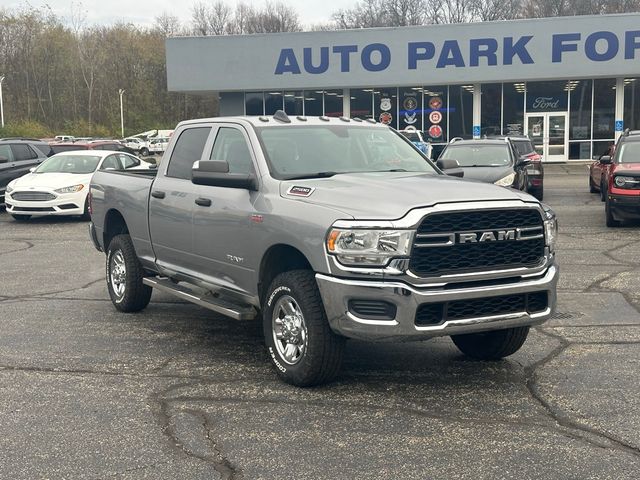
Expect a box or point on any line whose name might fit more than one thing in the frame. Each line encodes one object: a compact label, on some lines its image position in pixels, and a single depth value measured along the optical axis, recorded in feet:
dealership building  113.19
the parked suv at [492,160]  52.29
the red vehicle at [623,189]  45.50
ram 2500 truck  16.71
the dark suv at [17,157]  63.62
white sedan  56.13
